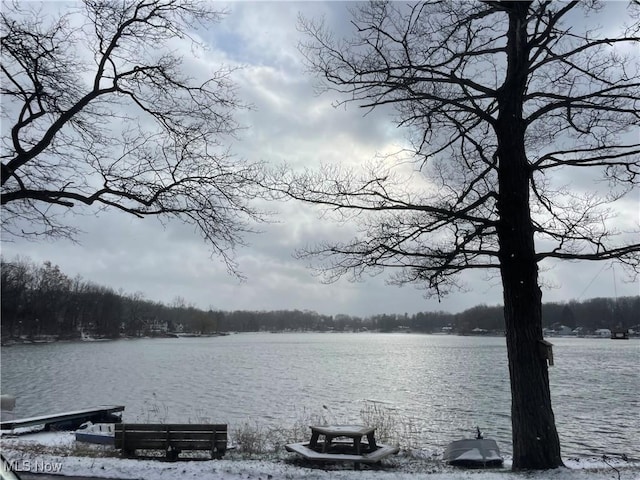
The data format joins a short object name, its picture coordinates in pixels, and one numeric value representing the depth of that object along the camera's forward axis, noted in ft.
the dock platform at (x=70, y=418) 59.31
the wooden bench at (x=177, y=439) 38.93
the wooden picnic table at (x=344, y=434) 37.91
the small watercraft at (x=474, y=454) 39.95
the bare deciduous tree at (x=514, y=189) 30.60
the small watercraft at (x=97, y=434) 50.96
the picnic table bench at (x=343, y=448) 36.47
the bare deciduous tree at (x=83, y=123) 29.45
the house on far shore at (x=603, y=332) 524.16
